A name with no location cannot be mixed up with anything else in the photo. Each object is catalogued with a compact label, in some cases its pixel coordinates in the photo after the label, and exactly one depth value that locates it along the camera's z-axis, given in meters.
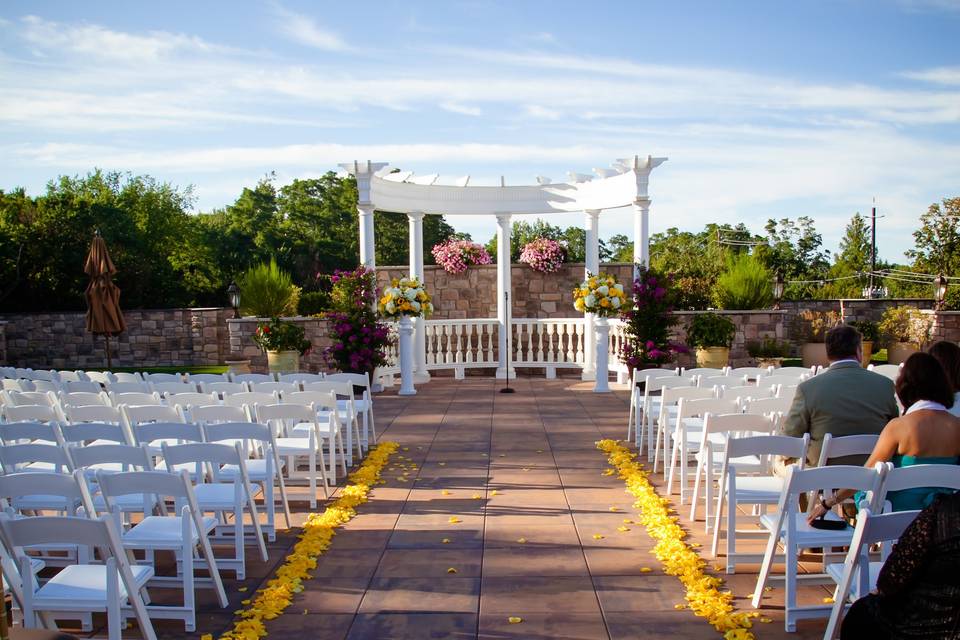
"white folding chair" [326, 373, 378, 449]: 7.55
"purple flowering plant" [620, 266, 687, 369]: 10.66
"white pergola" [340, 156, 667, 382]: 12.39
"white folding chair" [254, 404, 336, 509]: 5.55
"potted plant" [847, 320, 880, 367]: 13.36
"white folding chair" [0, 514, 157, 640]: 2.77
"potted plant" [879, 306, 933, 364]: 13.43
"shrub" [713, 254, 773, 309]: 13.14
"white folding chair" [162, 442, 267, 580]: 3.98
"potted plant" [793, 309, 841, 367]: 13.62
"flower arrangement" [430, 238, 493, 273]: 14.64
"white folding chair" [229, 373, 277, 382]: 8.09
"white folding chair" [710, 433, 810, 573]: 3.94
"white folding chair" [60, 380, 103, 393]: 7.27
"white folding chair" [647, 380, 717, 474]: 6.26
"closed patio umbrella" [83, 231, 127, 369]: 12.97
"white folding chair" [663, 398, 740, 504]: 5.50
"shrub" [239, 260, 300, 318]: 13.37
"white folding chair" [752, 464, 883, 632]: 3.18
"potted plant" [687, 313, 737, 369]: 11.70
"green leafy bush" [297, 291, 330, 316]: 14.21
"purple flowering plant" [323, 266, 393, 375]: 11.01
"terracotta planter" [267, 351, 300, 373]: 11.62
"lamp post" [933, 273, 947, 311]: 13.45
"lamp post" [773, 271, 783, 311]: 13.82
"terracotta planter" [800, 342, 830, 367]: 13.50
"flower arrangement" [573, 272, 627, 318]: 11.04
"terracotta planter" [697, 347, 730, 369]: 11.73
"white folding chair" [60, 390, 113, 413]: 6.18
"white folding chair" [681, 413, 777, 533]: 4.83
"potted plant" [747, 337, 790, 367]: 12.38
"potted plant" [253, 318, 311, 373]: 11.59
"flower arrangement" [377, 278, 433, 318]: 11.09
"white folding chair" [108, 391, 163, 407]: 6.05
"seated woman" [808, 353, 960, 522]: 3.45
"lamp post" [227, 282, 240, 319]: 13.23
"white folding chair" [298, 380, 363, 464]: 6.88
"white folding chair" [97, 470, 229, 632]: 3.29
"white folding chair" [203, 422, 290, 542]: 4.66
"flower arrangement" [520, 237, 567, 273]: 14.53
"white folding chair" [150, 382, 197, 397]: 7.18
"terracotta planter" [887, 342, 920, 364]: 12.74
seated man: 4.16
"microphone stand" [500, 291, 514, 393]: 11.49
